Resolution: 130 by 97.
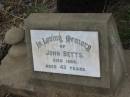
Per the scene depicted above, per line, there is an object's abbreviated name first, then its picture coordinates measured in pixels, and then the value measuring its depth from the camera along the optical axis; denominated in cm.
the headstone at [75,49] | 142
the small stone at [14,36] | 183
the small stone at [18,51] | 188
